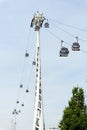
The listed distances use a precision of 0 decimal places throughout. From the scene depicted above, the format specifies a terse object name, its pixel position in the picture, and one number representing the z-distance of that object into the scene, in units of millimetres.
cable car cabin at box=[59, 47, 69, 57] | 38947
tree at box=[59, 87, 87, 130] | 57312
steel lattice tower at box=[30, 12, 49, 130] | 49406
